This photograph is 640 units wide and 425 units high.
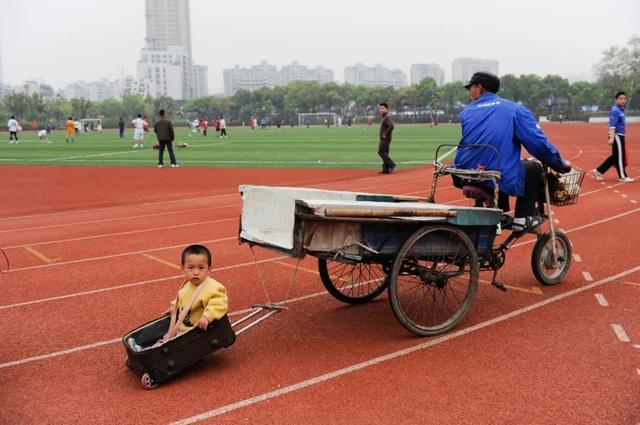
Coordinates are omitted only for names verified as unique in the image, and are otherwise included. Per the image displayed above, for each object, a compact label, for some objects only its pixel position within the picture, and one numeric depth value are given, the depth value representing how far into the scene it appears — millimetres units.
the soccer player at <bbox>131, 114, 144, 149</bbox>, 29109
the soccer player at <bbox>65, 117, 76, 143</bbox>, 37250
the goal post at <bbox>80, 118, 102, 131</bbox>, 69250
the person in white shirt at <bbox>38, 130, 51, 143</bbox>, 42506
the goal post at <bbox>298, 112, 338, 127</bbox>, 95231
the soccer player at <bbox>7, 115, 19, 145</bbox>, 37325
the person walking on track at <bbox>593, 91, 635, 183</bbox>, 12727
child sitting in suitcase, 3910
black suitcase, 3701
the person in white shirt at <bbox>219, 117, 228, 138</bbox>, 43788
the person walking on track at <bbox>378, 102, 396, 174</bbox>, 15234
